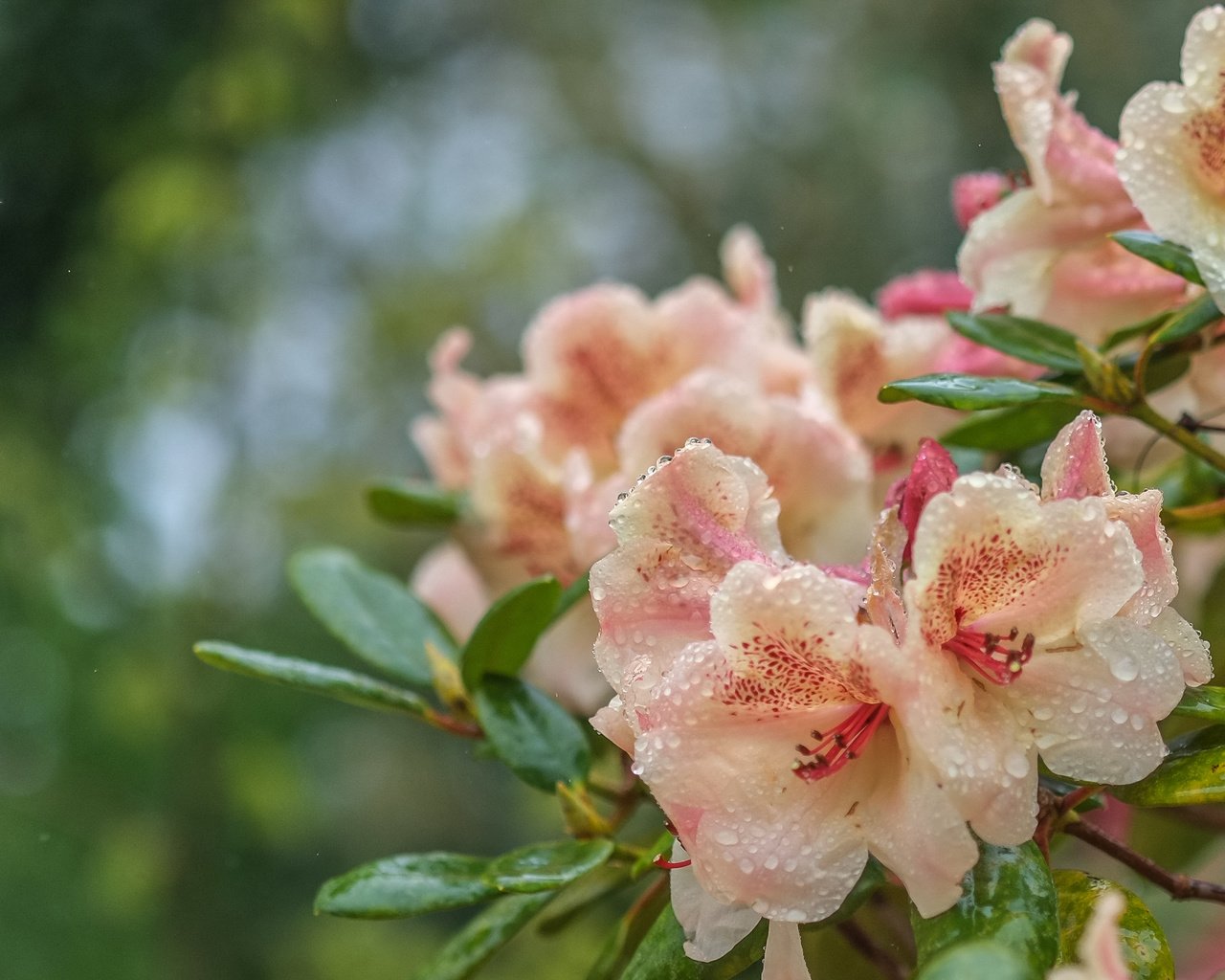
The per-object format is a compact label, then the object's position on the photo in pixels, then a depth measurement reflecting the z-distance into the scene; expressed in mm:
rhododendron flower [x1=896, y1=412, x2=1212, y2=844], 729
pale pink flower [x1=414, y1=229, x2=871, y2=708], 866
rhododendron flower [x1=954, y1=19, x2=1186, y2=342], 830
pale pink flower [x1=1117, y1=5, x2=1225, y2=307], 792
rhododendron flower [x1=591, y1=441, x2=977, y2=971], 732
